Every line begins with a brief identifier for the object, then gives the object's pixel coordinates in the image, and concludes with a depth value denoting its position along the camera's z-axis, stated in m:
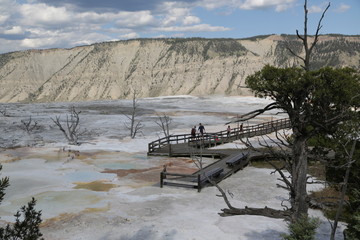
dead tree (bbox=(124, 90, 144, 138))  47.97
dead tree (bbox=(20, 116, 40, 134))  46.55
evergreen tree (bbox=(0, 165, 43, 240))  6.02
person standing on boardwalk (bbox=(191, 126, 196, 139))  31.41
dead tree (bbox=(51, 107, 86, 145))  35.62
